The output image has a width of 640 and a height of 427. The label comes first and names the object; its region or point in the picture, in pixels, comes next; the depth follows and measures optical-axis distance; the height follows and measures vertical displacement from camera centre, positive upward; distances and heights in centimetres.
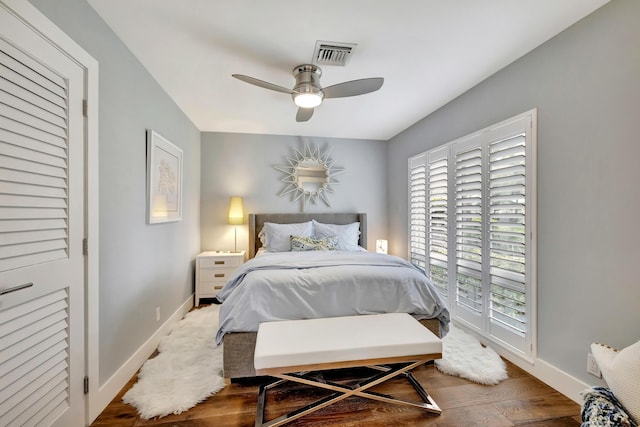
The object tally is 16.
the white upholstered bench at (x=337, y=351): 154 -78
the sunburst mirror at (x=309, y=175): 440 +63
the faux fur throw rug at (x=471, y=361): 209 -121
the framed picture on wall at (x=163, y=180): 244 +34
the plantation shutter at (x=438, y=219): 316 -6
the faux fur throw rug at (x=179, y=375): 178 -121
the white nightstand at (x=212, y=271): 368 -77
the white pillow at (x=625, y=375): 119 -74
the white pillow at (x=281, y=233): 374 -28
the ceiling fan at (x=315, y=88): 216 +102
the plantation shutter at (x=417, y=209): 363 +6
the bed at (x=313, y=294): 195 -62
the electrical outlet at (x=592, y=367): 168 -95
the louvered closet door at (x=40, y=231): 116 -8
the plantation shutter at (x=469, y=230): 263 -16
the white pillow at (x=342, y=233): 388 -28
